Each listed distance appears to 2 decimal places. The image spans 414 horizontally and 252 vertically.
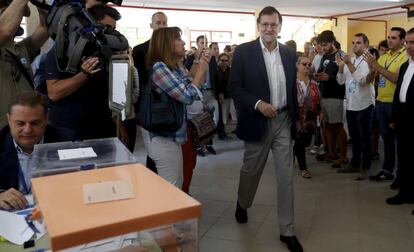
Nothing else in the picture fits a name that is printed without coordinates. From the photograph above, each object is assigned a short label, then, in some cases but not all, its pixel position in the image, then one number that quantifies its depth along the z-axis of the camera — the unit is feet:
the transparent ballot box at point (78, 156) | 3.02
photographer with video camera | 6.20
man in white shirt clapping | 13.03
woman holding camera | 7.66
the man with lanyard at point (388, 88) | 12.46
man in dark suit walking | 8.10
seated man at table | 5.15
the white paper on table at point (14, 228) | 3.78
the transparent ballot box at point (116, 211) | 2.06
